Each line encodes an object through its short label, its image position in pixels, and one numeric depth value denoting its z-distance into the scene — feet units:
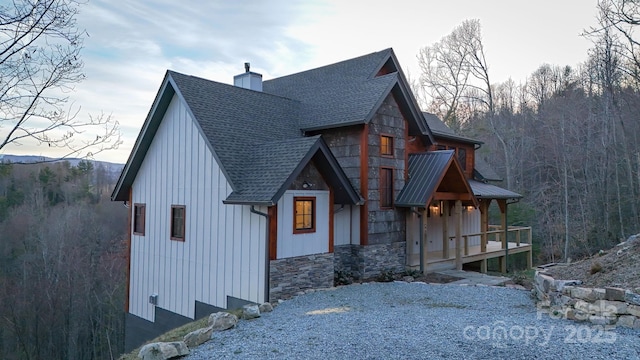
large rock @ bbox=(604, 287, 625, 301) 20.47
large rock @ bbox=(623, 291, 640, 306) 19.93
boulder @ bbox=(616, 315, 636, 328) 19.99
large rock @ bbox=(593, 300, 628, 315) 20.40
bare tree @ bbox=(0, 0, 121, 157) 17.29
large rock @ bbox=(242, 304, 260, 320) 24.80
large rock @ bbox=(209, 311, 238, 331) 22.54
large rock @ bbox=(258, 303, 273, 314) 26.40
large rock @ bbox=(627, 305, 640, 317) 19.89
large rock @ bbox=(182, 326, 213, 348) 20.08
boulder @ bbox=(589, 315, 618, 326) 20.56
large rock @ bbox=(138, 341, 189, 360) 18.44
